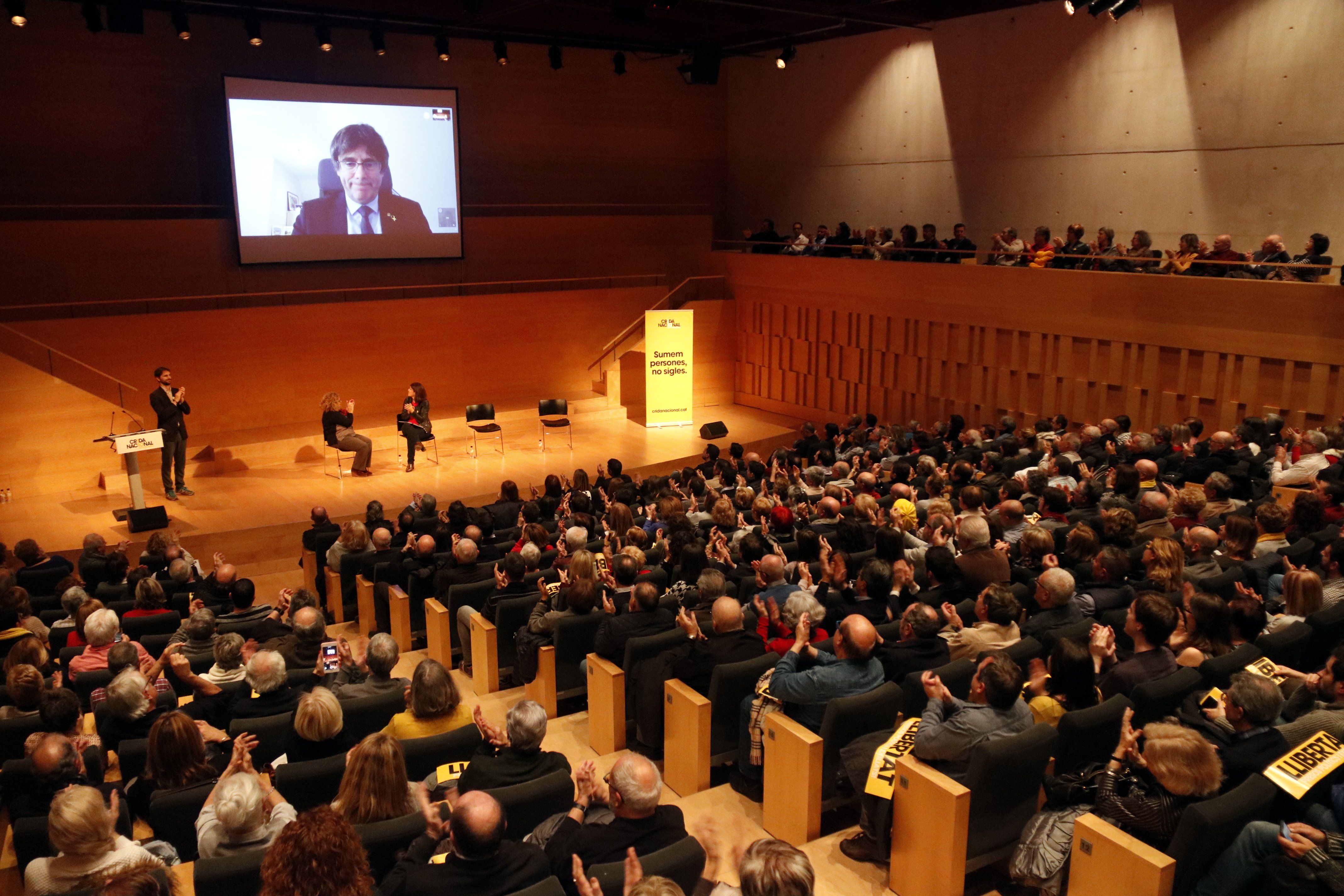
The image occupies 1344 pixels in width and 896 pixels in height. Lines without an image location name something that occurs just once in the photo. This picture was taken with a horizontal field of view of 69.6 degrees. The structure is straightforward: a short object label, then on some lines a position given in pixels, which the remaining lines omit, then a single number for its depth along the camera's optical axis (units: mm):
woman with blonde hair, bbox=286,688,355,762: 3711
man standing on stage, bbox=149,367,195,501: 10305
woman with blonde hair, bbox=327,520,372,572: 7430
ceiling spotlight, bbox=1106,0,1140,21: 10070
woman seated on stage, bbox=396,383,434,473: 11797
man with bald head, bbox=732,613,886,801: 4008
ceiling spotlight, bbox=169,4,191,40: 11719
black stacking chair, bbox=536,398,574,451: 12781
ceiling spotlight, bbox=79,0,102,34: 11086
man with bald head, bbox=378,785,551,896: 2748
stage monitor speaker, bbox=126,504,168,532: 9328
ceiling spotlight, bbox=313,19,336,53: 12562
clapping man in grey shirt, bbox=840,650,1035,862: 3510
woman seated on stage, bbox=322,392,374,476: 11492
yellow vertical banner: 13914
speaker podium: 9102
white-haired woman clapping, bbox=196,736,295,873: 3068
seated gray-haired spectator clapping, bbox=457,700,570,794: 3479
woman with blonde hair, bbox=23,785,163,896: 2883
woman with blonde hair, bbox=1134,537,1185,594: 4855
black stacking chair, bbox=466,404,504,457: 12328
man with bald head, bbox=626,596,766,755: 4570
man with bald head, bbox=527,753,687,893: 2990
